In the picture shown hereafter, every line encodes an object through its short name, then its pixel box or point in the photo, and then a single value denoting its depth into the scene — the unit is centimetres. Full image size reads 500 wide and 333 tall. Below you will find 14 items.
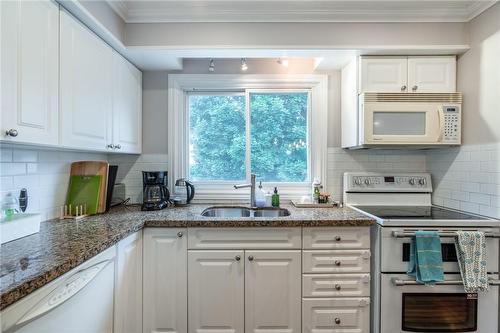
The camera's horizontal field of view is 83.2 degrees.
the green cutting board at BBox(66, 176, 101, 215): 196
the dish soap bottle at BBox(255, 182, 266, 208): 236
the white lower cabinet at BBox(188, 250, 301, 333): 184
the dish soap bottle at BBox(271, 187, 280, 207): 235
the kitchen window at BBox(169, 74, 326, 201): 251
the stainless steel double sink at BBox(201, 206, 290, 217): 230
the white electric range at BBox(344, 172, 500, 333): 174
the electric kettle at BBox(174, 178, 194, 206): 235
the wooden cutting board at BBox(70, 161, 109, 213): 199
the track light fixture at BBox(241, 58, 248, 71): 236
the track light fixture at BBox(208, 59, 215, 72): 239
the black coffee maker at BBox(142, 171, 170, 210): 215
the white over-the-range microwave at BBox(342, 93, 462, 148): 204
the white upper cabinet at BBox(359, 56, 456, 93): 209
